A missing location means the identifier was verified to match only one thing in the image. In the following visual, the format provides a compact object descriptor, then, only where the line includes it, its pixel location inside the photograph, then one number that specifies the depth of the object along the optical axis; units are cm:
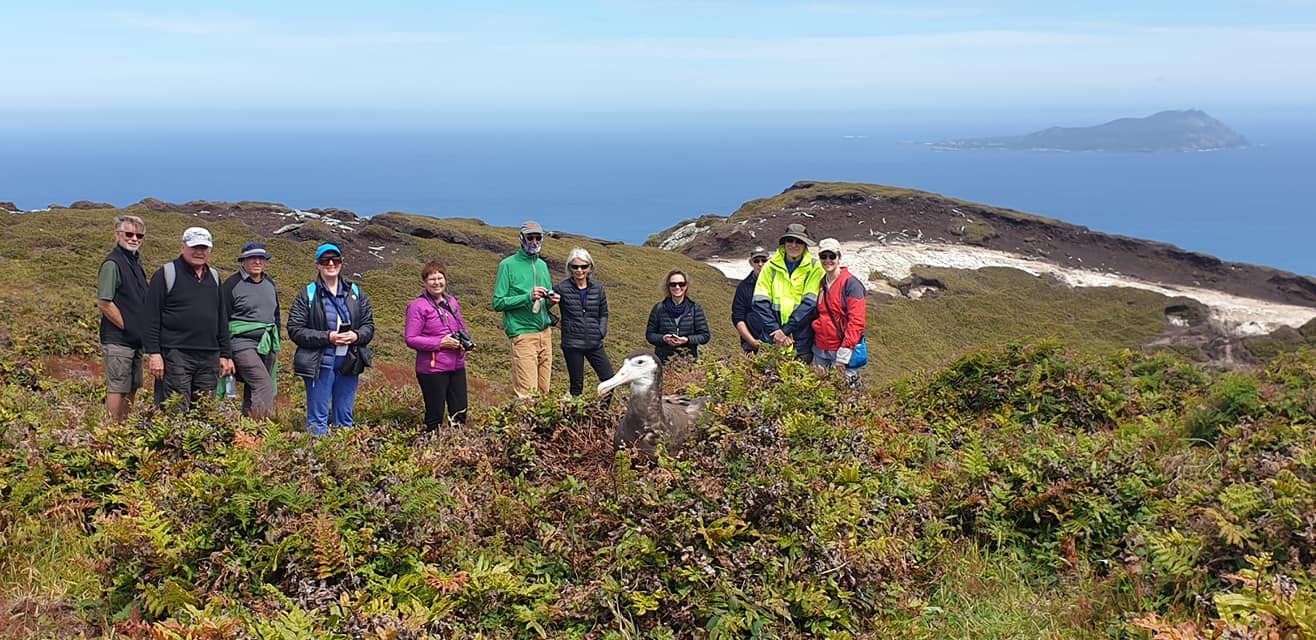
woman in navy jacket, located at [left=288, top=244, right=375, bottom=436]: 851
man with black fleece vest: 809
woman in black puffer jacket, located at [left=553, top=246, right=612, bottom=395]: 1002
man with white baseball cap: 802
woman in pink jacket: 873
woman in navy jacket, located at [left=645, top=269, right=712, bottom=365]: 1050
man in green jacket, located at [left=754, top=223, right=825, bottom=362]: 960
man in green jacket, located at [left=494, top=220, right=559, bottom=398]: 973
